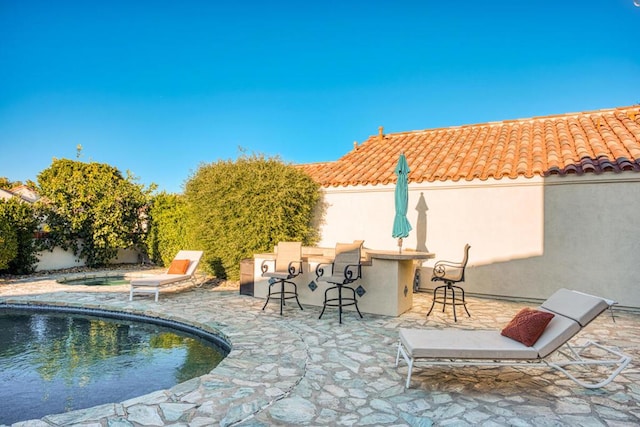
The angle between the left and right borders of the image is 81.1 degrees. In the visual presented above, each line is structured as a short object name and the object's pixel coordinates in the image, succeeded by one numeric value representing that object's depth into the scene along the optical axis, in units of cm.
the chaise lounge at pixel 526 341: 393
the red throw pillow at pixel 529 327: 410
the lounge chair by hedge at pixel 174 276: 880
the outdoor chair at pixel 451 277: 712
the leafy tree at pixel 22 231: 1249
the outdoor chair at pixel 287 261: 832
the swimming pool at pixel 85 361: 423
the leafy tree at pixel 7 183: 3447
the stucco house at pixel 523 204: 846
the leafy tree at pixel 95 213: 1416
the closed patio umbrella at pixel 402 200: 831
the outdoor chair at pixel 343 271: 720
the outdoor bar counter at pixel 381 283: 743
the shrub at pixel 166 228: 1495
